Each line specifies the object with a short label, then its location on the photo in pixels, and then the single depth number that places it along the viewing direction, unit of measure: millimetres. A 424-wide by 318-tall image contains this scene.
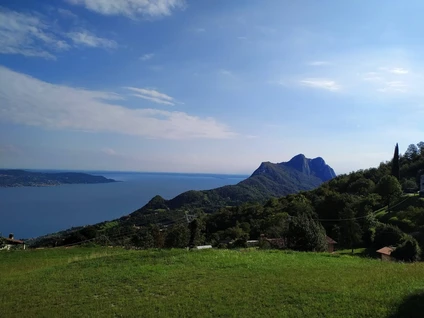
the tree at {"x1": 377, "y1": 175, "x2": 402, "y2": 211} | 47344
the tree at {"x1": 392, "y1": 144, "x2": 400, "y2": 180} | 64400
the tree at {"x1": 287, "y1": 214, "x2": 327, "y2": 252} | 21078
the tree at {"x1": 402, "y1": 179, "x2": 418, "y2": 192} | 58000
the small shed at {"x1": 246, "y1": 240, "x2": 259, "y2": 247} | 32075
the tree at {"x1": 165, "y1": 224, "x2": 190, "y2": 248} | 38656
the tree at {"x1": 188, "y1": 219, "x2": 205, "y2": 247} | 34250
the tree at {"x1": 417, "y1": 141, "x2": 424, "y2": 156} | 79375
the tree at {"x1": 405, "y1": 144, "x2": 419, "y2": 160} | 82312
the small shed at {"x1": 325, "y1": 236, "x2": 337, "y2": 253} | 30319
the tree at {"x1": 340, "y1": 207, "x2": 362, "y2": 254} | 34566
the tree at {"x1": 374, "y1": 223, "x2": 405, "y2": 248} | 32469
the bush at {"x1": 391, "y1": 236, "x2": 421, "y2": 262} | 23986
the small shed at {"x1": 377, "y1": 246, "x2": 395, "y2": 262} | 25441
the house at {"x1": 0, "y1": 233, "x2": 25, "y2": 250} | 26503
